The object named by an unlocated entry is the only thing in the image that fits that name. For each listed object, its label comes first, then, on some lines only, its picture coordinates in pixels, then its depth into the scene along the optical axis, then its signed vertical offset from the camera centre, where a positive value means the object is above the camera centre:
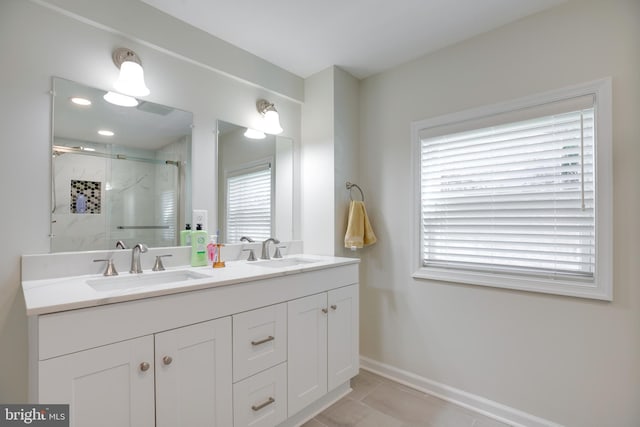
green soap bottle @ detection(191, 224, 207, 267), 1.86 -0.21
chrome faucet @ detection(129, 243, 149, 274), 1.59 -0.23
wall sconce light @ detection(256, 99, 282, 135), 2.33 +0.74
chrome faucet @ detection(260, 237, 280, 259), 2.26 -0.26
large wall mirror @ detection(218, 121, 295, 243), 2.14 +0.21
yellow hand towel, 2.36 -0.12
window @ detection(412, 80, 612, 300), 1.62 +0.12
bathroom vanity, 1.01 -0.55
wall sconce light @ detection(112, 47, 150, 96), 1.61 +0.74
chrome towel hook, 2.54 +0.21
